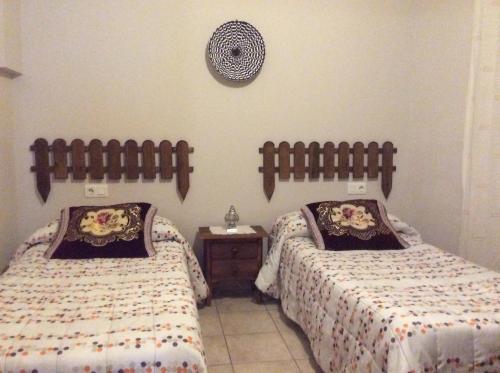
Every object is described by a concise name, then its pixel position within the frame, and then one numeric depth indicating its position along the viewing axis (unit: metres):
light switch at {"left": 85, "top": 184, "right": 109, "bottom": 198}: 3.33
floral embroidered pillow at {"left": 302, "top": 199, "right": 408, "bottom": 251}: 2.98
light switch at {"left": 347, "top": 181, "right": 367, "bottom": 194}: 3.67
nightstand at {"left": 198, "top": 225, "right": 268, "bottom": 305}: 3.24
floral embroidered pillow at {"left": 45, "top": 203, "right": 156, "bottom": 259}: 2.77
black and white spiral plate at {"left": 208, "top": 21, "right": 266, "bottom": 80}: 3.37
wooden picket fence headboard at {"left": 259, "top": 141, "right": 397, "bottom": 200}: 3.53
